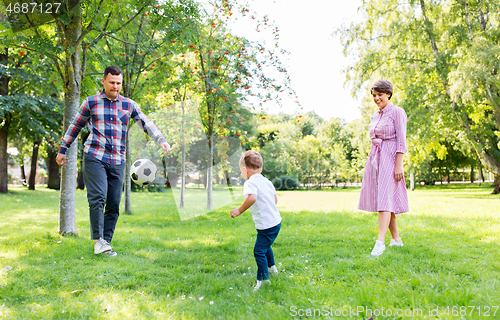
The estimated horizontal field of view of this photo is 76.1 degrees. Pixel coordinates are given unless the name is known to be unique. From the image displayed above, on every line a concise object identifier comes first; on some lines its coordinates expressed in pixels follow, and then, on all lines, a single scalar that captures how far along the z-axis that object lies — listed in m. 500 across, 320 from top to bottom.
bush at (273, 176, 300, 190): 29.97
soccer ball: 5.76
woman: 4.02
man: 3.84
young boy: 3.03
